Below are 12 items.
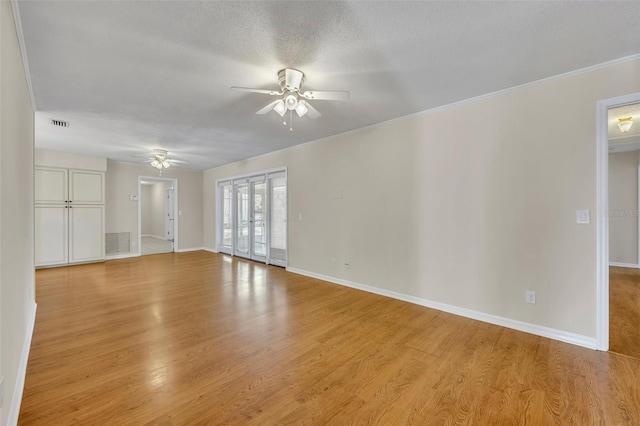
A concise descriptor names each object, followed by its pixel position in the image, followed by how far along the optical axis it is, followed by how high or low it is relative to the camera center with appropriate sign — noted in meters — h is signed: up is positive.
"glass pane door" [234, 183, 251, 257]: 6.74 -0.14
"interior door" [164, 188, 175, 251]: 8.28 +0.04
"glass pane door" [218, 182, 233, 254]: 7.28 -0.20
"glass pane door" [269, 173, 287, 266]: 5.62 -0.12
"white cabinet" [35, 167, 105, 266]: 5.33 -0.03
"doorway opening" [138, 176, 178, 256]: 7.66 -0.06
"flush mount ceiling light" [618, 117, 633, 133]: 2.94 +0.99
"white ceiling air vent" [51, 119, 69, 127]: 3.72 +1.31
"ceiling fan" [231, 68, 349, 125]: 2.32 +1.07
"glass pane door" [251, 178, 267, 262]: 6.19 -0.18
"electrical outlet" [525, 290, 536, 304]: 2.68 -0.85
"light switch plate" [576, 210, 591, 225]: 2.42 -0.05
